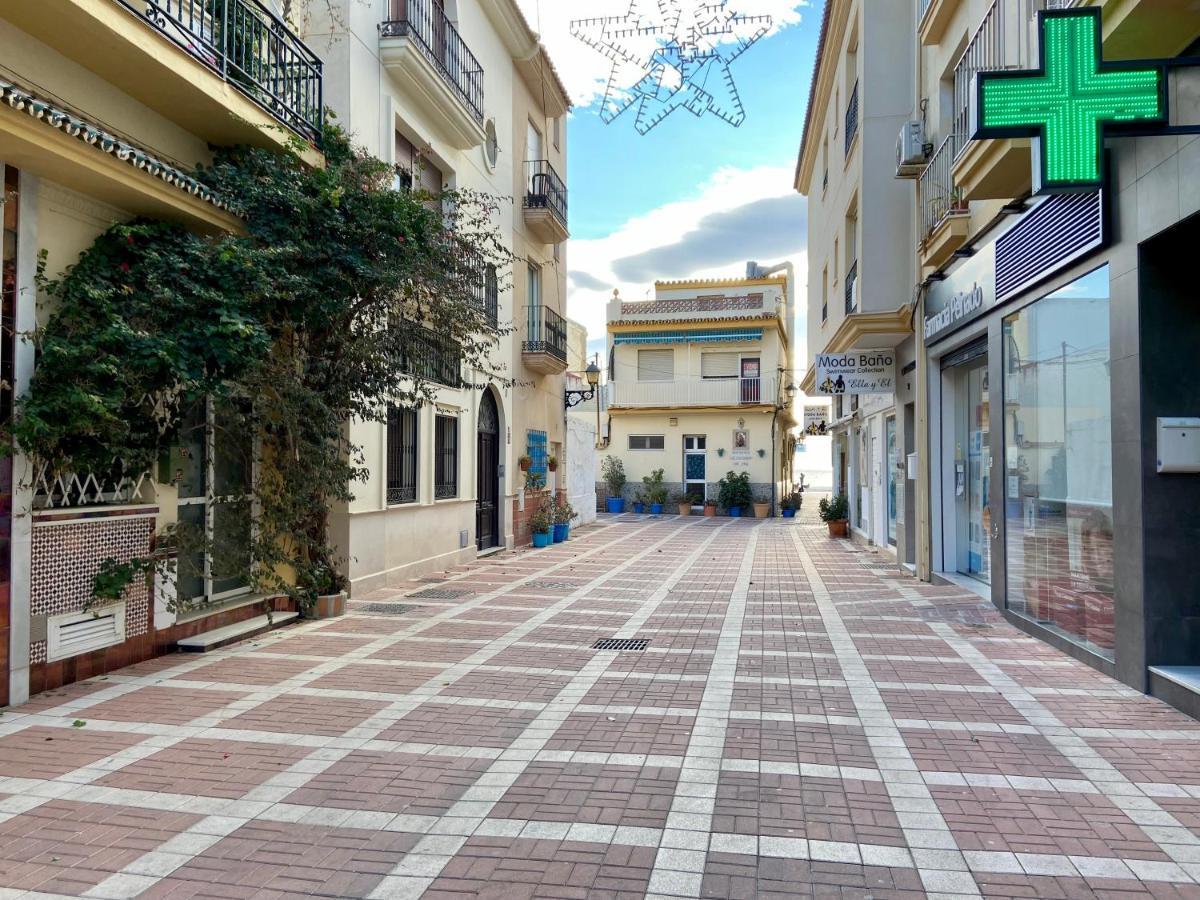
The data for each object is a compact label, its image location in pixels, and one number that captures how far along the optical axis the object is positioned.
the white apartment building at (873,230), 12.12
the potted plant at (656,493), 28.64
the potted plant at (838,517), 19.78
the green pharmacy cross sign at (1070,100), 4.67
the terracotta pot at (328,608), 8.56
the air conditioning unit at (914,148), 10.72
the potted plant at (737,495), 27.39
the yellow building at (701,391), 28.62
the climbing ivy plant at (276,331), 5.61
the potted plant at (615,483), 29.55
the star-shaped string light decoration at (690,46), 5.52
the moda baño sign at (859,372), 13.62
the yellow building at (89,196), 5.34
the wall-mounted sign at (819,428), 25.33
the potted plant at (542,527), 16.89
